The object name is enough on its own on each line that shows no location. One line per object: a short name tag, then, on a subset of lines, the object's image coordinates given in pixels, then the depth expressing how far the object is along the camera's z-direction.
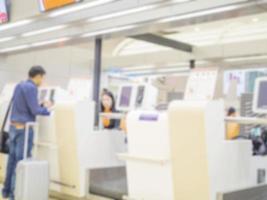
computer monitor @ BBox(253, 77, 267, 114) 2.95
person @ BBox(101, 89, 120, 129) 5.42
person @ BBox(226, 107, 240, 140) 4.90
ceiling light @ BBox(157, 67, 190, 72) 10.05
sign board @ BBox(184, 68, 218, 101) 3.03
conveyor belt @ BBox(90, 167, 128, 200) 3.71
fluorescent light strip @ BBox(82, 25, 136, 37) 5.49
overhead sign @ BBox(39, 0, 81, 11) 5.29
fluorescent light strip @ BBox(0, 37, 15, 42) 7.39
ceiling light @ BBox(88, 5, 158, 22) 4.84
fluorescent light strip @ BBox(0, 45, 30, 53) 7.54
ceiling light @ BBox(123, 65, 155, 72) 10.07
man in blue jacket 4.07
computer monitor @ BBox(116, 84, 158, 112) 3.96
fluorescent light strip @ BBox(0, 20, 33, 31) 6.55
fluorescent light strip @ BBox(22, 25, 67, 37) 6.22
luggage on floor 3.74
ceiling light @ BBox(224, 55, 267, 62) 8.08
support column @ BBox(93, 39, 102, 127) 6.63
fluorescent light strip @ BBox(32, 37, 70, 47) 6.61
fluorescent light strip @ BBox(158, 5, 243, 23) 4.20
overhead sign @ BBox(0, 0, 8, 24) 6.65
